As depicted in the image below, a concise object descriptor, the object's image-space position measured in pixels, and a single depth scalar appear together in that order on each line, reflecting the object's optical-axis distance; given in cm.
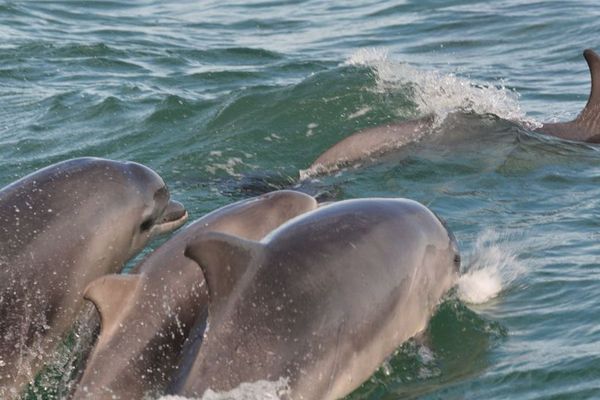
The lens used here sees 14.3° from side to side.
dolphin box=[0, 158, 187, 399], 1641
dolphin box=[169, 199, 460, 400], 1369
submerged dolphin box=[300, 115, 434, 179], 2820
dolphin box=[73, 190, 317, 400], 1470
